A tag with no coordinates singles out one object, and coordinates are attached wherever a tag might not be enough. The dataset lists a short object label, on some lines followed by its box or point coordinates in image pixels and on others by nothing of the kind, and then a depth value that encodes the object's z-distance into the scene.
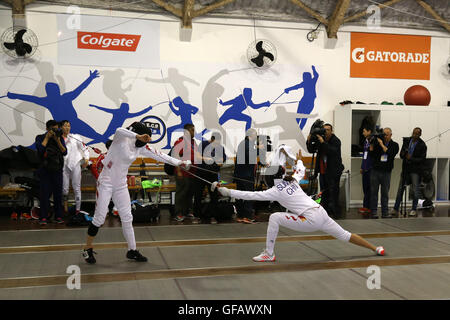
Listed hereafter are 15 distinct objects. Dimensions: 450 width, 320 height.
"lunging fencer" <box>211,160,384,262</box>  4.84
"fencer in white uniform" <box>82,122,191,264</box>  4.80
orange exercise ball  9.92
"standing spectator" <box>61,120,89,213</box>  7.77
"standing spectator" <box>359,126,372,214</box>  8.63
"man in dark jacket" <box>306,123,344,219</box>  8.08
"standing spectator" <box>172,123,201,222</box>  7.54
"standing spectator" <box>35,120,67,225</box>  7.04
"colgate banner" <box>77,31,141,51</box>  8.91
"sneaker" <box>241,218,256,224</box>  7.45
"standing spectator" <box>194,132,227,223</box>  7.61
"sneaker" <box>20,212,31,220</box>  7.57
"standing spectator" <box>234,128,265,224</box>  7.31
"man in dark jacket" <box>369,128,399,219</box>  8.00
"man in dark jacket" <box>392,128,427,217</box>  8.27
